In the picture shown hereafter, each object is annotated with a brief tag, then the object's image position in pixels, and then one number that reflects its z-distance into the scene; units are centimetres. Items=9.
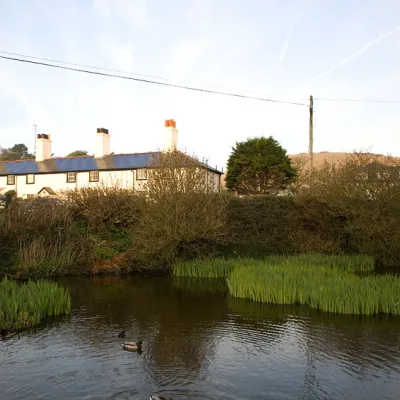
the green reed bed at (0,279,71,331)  914
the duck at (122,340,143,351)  786
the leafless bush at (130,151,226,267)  1616
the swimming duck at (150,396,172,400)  559
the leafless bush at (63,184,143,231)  1908
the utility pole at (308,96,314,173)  2222
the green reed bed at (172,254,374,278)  1543
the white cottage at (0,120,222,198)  3956
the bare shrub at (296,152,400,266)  1714
